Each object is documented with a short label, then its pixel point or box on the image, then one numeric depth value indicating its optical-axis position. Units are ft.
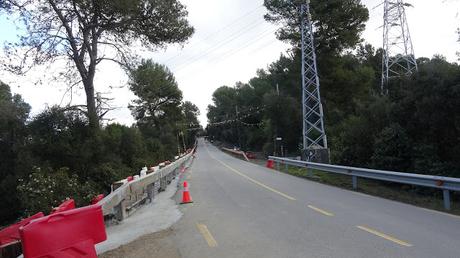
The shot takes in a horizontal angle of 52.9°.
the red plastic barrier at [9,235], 34.92
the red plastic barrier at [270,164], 121.21
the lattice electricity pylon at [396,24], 122.52
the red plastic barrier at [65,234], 19.44
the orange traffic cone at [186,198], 48.62
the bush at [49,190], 59.47
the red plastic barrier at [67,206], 24.80
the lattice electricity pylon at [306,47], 102.38
